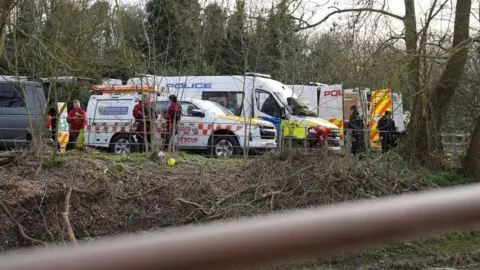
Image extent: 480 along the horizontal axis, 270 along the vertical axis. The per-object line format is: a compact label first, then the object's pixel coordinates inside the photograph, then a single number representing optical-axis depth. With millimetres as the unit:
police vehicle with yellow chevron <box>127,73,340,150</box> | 17578
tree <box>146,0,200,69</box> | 14594
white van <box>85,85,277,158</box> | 15761
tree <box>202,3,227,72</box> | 13911
